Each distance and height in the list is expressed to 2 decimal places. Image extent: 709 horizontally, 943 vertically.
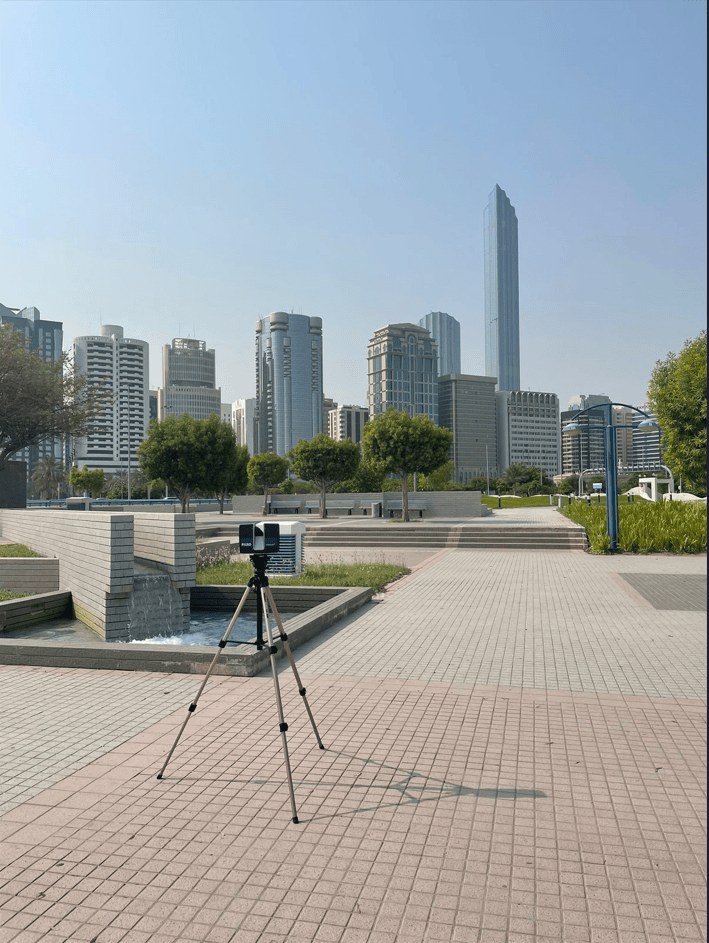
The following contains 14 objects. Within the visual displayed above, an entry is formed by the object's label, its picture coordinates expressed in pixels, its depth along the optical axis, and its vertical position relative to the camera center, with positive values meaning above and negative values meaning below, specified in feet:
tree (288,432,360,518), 131.13 +4.85
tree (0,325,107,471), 79.56 +10.48
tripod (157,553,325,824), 14.42 -2.50
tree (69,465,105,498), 227.61 +2.79
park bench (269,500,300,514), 152.71 -4.07
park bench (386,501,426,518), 122.93 -3.49
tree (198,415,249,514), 114.21 +6.21
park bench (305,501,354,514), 147.54 -4.03
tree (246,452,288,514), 151.12 +3.80
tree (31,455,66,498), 274.98 +4.62
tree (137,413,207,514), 110.73 +5.04
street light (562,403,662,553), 63.62 +0.68
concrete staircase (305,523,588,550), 74.84 -5.71
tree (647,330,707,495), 100.63 +9.91
